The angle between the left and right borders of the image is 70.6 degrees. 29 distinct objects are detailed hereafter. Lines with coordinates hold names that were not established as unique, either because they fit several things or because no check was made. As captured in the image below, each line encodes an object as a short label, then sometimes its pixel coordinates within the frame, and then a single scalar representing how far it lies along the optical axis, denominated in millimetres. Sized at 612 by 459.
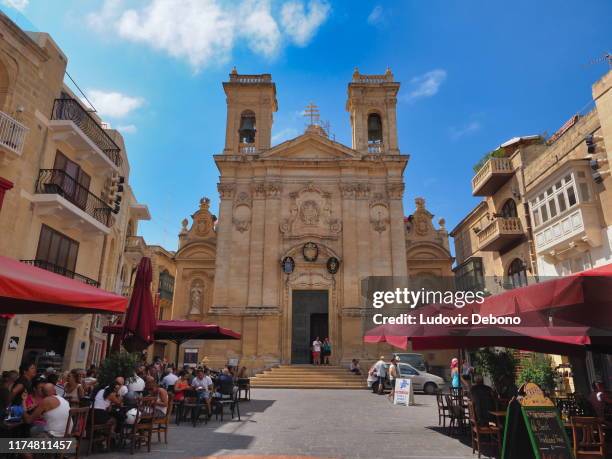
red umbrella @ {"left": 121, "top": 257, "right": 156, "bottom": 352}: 9789
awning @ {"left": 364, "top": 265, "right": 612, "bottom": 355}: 5188
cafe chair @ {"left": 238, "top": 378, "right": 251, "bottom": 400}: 15195
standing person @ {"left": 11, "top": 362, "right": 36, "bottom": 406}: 6952
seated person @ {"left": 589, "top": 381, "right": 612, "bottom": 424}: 7716
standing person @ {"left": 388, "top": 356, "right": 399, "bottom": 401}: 17125
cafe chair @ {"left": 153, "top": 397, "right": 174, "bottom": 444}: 8219
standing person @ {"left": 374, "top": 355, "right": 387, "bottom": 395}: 18844
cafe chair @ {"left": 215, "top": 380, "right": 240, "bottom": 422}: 11388
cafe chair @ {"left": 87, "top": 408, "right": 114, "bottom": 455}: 7059
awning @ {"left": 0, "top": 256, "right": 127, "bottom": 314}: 5727
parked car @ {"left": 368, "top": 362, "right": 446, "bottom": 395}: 20312
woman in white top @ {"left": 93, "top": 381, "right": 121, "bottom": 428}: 7367
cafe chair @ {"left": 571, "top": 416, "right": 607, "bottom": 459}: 6699
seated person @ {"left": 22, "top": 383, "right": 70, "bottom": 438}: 5703
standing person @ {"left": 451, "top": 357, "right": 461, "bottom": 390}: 15602
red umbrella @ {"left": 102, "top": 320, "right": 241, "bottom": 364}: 14266
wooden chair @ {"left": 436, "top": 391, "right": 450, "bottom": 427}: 10434
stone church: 25594
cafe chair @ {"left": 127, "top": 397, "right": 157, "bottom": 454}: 7512
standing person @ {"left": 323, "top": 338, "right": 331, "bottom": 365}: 24453
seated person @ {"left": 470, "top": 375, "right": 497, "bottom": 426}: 7887
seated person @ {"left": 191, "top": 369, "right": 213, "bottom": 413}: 10953
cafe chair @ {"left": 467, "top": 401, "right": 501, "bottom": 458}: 7406
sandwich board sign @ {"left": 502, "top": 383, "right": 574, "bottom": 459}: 5629
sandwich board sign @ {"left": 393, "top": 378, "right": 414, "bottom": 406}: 15008
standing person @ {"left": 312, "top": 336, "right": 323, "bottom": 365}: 24109
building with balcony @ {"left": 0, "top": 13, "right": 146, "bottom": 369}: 13742
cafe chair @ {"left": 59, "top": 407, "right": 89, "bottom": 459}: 6047
